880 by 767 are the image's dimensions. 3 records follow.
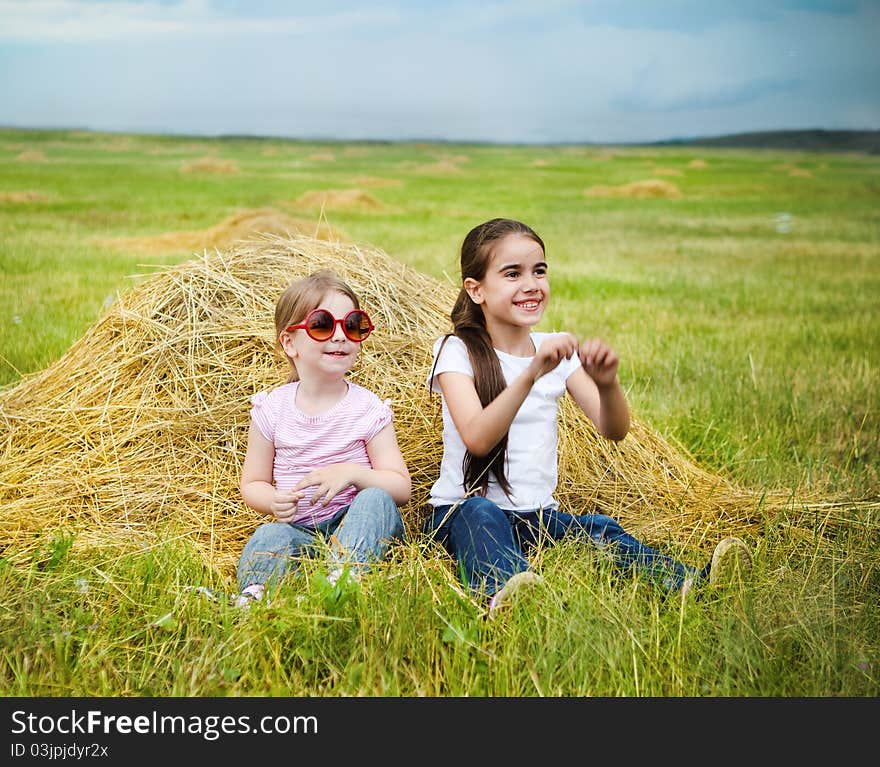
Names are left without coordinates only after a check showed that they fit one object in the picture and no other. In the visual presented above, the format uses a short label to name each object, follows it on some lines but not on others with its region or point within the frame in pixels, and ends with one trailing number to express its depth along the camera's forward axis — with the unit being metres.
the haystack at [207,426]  3.36
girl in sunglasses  2.77
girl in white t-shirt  2.69
